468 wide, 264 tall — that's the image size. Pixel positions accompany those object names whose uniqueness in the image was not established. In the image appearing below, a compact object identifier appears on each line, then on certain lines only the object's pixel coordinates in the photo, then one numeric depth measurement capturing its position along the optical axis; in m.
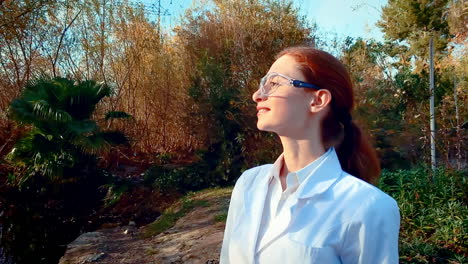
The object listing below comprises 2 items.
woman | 1.06
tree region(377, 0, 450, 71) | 7.29
